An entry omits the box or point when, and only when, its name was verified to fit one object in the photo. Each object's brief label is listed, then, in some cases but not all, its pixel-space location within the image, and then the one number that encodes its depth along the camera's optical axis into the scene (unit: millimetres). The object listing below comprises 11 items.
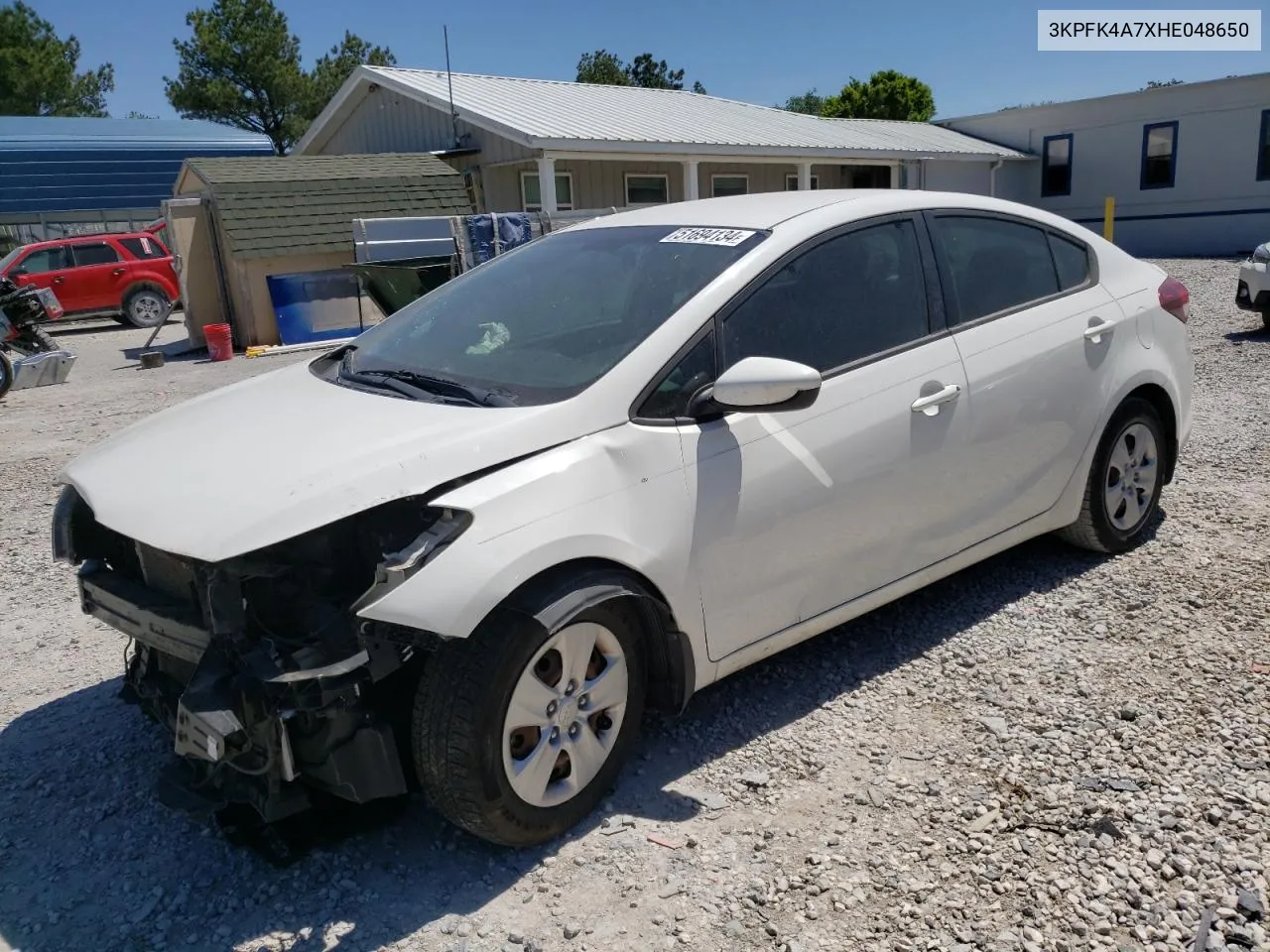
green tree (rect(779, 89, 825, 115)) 91688
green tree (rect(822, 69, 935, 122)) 40438
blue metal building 29922
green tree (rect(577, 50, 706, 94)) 64688
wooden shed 15062
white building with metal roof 17719
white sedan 2494
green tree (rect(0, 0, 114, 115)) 44406
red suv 18891
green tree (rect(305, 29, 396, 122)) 45875
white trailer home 23203
